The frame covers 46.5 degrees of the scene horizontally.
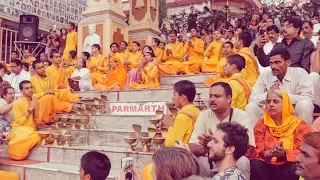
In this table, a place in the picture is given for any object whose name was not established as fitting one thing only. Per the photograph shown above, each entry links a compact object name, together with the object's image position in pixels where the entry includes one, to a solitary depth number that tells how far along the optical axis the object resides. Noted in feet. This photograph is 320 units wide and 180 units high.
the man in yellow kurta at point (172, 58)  29.01
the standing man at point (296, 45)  16.37
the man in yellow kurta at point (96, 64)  28.36
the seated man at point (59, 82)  21.85
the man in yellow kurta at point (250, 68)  19.52
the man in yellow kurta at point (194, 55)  30.10
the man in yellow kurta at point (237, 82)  14.66
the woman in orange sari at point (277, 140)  10.75
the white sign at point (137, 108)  19.10
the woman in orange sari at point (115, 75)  26.45
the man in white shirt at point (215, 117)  11.09
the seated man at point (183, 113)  12.21
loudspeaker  41.52
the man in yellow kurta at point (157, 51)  32.91
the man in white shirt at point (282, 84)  12.82
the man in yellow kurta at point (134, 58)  29.47
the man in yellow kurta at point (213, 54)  29.11
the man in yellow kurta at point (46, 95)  20.42
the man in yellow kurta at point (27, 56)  38.22
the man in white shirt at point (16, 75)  28.96
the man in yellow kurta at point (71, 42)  36.91
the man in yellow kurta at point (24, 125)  17.09
